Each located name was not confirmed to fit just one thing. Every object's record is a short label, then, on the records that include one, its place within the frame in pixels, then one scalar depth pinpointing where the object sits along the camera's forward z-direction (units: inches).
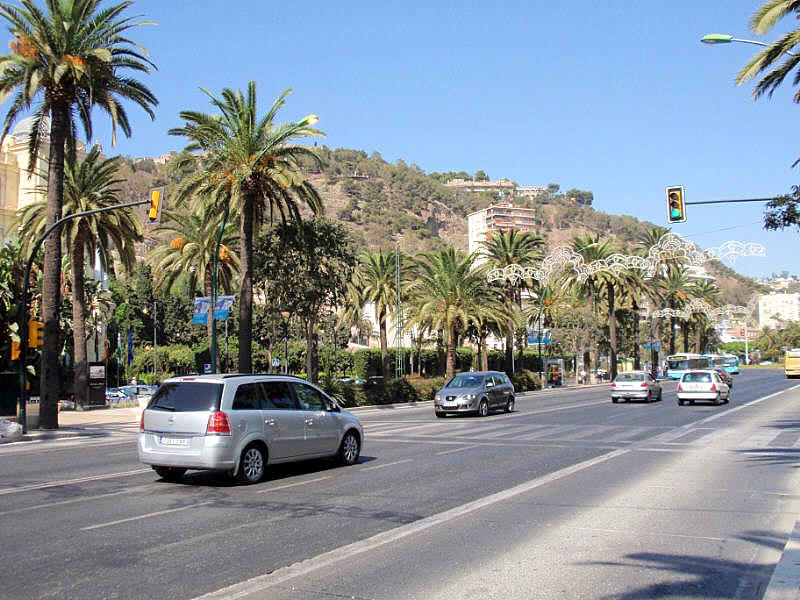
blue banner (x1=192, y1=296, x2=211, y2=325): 1159.0
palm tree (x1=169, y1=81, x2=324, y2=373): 1169.4
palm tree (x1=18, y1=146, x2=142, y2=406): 1433.3
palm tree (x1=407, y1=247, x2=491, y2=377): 1788.9
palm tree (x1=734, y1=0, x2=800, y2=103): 701.3
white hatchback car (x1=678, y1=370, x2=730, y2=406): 1309.1
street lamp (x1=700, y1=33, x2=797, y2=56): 639.1
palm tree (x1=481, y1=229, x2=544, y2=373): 2301.9
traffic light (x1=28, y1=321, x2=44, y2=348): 924.6
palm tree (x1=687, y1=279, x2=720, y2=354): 3534.5
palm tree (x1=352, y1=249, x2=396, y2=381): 2282.2
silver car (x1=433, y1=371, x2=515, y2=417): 1136.8
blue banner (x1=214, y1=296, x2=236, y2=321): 1174.3
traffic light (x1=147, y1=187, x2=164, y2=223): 826.2
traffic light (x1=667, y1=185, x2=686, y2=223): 872.3
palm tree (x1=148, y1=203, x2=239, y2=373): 1642.5
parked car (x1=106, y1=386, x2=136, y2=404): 1808.8
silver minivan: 452.8
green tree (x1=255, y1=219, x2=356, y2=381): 1424.7
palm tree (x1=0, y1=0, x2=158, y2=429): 957.8
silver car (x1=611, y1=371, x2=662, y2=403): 1451.3
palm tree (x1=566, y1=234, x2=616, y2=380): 2603.3
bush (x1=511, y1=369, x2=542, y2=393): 2175.2
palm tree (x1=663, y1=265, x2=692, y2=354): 3248.0
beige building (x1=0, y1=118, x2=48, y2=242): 2080.7
